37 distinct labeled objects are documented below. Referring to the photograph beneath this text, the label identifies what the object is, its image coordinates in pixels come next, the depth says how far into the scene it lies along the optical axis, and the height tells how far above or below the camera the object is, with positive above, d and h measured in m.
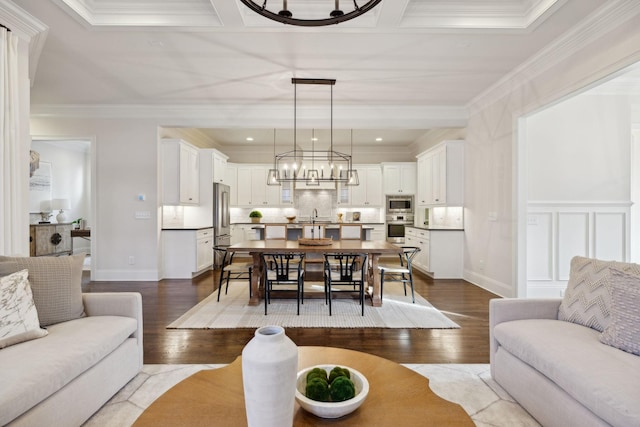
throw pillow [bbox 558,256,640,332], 1.82 -0.50
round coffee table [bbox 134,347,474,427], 1.08 -0.71
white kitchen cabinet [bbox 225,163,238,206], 8.04 +0.75
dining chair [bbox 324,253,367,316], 3.57 -0.81
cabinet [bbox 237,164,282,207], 8.35 +0.65
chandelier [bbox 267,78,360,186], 8.38 +1.32
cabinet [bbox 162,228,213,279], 5.54 -0.73
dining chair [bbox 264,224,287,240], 5.45 -0.35
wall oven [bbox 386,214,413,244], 8.05 -0.36
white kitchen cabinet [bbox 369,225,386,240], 8.36 -0.54
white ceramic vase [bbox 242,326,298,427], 0.91 -0.49
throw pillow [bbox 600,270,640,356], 1.54 -0.52
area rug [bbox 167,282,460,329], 3.24 -1.15
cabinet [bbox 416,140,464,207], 5.62 +0.69
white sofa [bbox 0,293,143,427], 1.33 -0.75
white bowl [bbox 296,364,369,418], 1.08 -0.66
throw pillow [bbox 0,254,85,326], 1.90 -0.46
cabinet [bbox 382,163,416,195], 8.19 +0.85
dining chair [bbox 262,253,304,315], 3.63 -0.78
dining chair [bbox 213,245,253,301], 3.98 -0.73
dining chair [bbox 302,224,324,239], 5.74 -0.36
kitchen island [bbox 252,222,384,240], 6.08 -0.41
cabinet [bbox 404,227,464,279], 5.59 -0.74
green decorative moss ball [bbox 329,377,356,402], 1.13 -0.64
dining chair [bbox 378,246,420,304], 3.92 -0.72
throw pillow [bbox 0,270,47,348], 1.60 -0.53
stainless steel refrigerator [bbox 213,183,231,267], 6.54 -0.12
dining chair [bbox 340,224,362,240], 5.32 -0.36
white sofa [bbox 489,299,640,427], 1.27 -0.73
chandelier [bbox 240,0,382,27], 1.61 +1.02
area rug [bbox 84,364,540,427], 1.76 -1.15
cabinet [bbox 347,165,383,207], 8.53 +0.69
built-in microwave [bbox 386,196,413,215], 8.19 +0.20
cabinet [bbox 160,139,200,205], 5.55 +0.73
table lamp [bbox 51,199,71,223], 7.57 +0.13
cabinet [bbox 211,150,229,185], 6.57 +0.99
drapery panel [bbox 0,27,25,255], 2.48 +0.48
